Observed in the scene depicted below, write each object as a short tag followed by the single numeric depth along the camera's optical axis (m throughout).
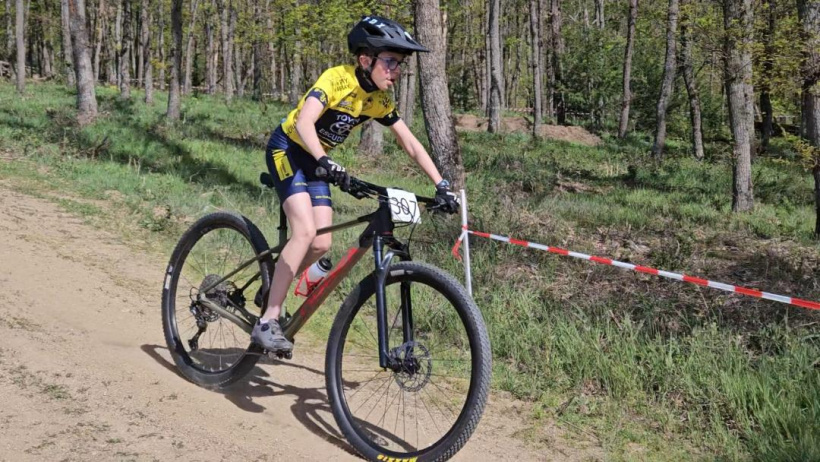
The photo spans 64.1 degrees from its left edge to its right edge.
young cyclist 3.63
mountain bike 3.42
